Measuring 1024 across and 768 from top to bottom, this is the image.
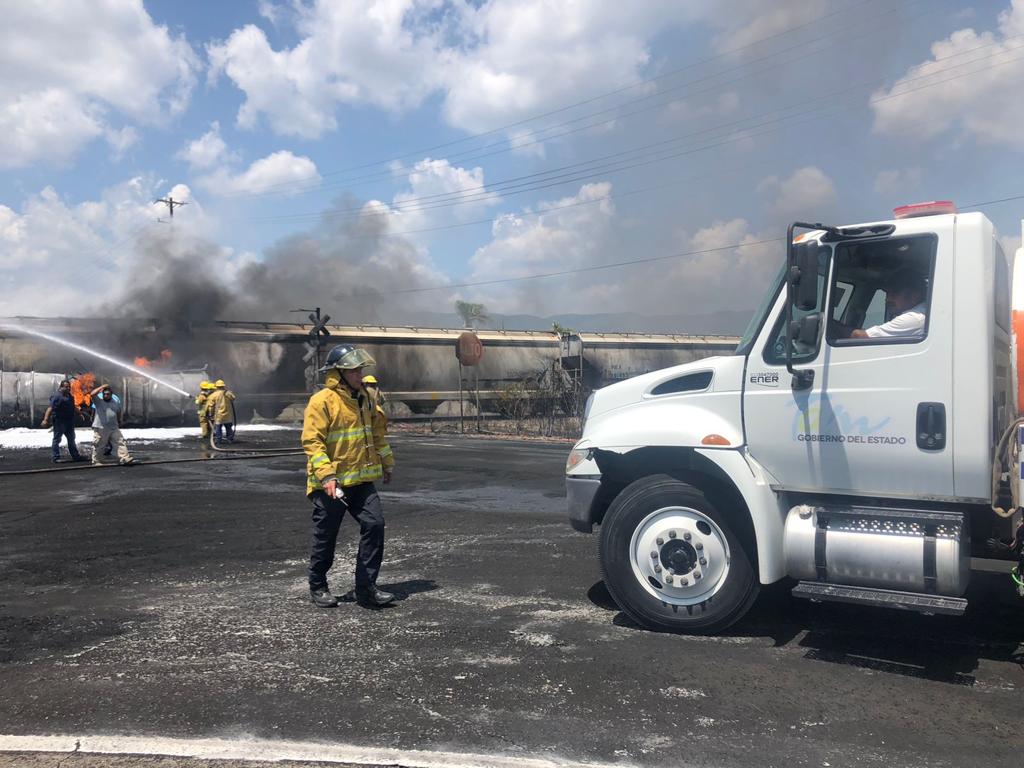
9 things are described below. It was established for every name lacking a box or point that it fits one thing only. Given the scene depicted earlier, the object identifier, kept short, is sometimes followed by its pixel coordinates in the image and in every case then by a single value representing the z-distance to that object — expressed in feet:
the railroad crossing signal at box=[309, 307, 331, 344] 100.07
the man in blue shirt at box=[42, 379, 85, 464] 53.11
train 87.71
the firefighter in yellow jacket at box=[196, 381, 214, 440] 64.49
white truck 14.11
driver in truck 14.69
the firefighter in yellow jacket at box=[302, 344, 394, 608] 18.39
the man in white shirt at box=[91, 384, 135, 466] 50.31
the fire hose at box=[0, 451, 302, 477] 47.01
